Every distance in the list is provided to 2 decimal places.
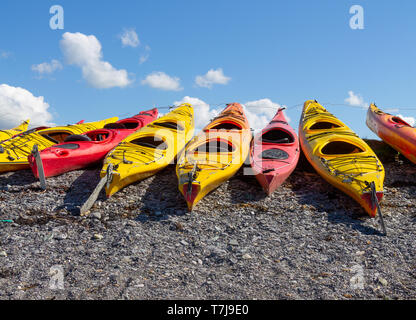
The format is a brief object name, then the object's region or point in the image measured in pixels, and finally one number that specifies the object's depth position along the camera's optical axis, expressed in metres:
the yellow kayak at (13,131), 11.58
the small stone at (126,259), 4.99
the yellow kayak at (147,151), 7.46
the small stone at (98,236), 5.69
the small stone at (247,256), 5.13
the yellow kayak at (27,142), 8.55
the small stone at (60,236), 5.64
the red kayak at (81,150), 8.22
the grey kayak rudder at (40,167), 7.63
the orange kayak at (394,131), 9.12
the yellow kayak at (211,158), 6.76
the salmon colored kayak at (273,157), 7.42
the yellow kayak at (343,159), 6.73
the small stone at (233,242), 5.56
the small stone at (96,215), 6.42
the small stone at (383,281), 4.52
